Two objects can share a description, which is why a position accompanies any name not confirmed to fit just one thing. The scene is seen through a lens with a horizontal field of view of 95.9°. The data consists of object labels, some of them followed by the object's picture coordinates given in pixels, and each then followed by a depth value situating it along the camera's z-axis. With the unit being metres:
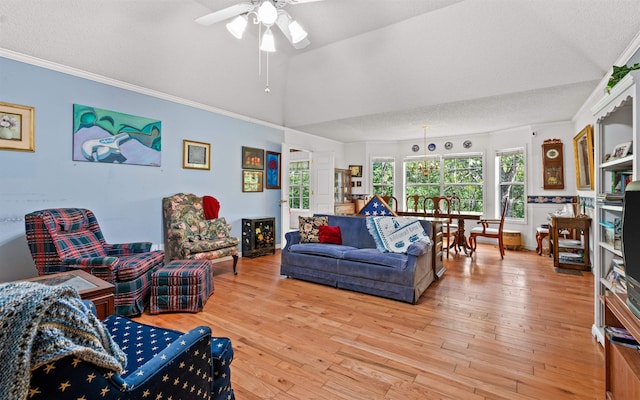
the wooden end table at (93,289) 1.94
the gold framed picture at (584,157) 4.22
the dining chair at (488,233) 5.05
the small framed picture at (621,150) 1.96
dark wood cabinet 5.16
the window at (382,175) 7.97
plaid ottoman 2.82
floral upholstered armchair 3.74
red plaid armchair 2.62
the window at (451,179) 6.91
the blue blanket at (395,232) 3.46
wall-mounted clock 5.52
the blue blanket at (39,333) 0.65
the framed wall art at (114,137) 3.44
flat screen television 1.39
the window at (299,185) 7.65
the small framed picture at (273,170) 5.86
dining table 5.10
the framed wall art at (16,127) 2.92
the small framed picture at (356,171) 8.13
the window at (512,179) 6.21
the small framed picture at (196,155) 4.49
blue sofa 3.11
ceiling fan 2.54
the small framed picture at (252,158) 5.38
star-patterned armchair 0.75
